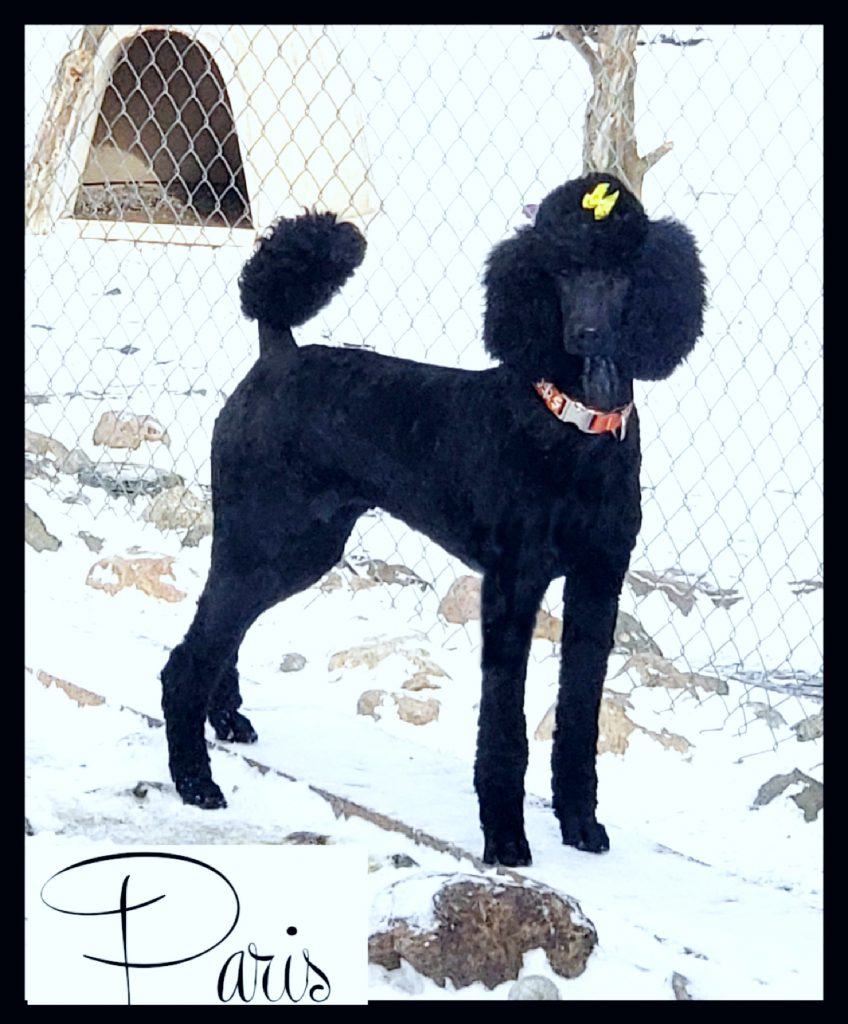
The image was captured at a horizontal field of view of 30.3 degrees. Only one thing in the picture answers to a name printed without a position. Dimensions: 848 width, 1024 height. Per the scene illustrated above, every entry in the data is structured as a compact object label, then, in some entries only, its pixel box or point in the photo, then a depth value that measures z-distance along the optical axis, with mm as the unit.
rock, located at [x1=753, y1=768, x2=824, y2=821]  2941
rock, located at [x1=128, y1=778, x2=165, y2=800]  2840
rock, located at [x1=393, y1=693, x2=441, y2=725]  3316
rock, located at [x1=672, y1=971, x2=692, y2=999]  2189
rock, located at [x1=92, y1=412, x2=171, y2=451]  5031
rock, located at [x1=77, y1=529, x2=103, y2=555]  4293
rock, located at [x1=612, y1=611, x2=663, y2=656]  3766
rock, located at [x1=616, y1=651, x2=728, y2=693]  3537
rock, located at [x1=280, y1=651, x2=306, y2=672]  3607
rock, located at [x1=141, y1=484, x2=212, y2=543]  4332
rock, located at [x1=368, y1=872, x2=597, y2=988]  2199
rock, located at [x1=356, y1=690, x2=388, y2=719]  3361
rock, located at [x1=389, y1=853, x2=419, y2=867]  2564
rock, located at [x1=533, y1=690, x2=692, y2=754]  3232
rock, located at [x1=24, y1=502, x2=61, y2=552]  4273
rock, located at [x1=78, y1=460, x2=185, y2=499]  4660
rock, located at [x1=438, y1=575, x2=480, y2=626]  3904
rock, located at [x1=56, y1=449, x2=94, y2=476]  4820
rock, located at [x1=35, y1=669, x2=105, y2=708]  3209
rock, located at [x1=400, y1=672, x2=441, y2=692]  3469
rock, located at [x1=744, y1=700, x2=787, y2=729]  3347
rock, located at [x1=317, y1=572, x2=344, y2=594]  4109
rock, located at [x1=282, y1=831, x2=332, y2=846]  2652
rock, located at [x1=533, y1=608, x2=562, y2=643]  3771
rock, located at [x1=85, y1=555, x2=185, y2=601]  3992
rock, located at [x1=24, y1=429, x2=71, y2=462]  4918
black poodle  2459
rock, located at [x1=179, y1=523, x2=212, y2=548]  4281
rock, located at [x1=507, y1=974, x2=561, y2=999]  2186
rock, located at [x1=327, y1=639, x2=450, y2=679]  3586
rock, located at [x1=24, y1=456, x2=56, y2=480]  4742
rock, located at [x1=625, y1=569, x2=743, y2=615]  3979
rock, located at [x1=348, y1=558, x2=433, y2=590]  4148
